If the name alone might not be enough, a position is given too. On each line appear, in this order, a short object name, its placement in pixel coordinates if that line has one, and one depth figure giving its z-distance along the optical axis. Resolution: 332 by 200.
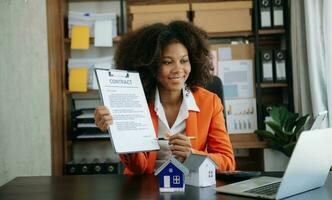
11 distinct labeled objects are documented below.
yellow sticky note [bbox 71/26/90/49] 3.11
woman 1.65
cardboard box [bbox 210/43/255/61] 3.16
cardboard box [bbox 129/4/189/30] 3.11
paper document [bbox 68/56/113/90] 3.17
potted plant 2.76
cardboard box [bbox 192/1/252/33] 3.12
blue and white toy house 1.15
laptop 0.97
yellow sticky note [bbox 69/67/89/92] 3.12
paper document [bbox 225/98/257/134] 3.14
